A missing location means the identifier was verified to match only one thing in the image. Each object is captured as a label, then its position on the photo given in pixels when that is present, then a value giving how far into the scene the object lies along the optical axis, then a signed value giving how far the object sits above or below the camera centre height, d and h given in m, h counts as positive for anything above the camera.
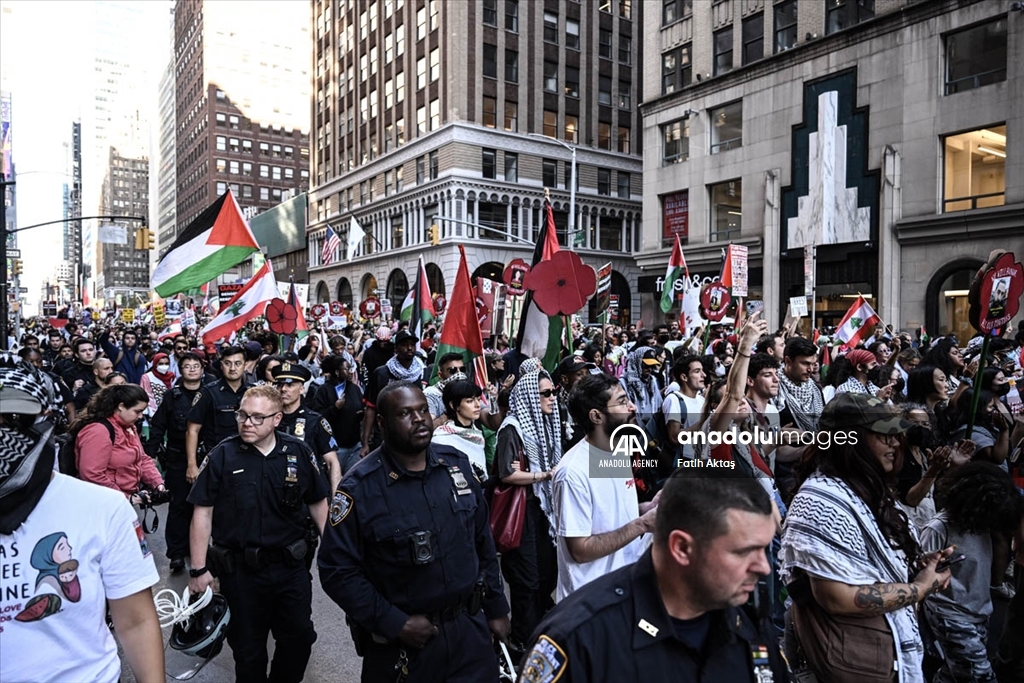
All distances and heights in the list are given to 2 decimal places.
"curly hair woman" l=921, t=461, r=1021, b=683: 3.55 -1.20
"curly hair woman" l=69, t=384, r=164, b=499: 5.45 -0.86
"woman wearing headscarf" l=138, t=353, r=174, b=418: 9.38 -0.68
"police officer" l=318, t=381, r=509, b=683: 3.01 -1.02
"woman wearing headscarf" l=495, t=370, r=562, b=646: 4.78 -1.12
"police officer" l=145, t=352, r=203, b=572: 6.77 -1.13
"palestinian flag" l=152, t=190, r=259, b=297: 10.44 +1.31
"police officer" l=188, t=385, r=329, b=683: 3.97 -1.22
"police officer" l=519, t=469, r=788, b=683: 1.77 -0.73
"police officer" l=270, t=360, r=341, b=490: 5.47 -0.73
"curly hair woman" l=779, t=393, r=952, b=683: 2.63 -0.90
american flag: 27.84 +3.48
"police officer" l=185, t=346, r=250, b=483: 6.22 -0.72
